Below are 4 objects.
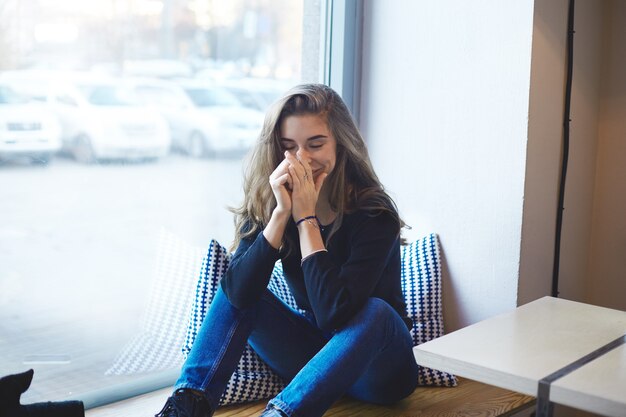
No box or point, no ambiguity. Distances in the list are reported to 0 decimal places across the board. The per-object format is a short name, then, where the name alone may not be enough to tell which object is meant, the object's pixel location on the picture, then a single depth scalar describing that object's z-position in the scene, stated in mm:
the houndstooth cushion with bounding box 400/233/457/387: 2629
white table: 1445
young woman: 1975
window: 2199
